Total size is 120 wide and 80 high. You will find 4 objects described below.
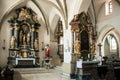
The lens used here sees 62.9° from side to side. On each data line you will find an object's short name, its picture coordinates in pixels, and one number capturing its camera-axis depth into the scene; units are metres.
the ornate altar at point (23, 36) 9.82
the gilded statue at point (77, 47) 6.84
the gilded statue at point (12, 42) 9.78
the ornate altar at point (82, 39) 6.87
